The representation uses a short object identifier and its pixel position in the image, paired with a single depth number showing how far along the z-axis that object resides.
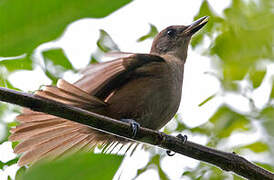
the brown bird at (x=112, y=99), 5.81
